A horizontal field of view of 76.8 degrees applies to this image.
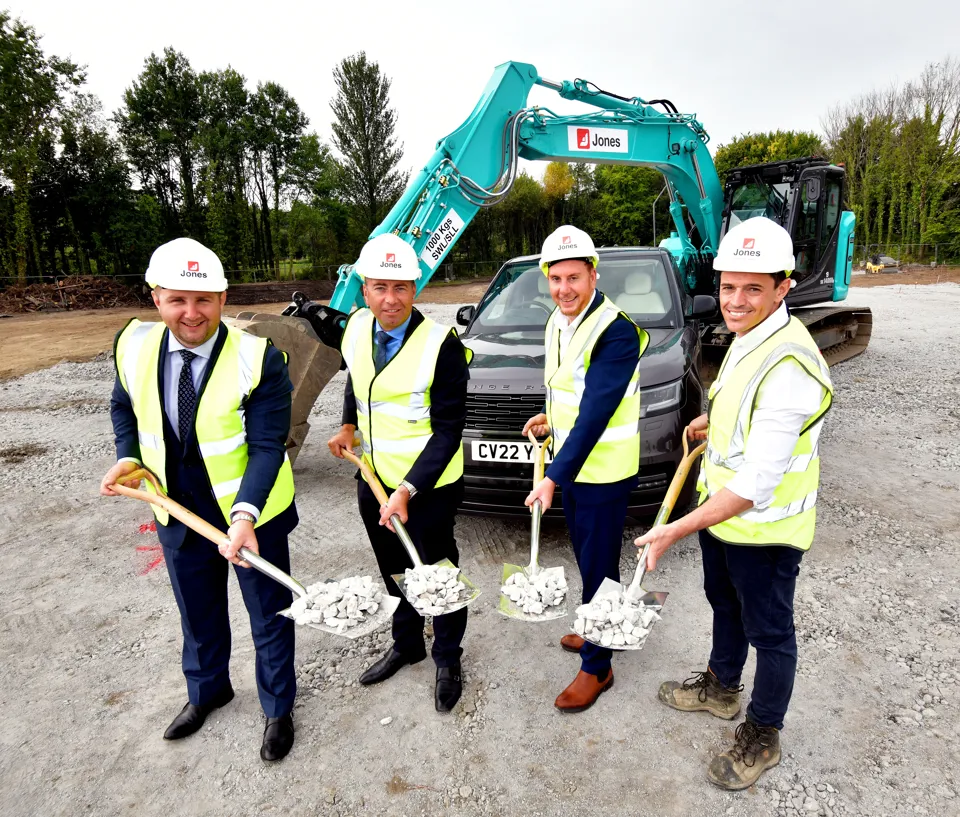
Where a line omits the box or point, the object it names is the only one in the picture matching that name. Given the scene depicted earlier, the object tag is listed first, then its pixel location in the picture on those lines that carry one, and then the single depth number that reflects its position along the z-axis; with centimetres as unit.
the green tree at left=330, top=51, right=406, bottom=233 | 3161
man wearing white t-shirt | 198
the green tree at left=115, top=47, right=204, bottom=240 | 2880
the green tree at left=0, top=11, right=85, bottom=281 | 2341
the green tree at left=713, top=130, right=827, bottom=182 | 3538
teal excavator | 528
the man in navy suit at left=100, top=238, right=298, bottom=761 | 228
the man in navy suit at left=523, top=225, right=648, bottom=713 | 258
